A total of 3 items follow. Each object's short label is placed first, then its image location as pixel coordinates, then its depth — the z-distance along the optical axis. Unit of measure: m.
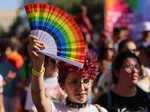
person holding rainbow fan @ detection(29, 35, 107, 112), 4.53
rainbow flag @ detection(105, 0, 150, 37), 14.21
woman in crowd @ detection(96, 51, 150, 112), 5.96
